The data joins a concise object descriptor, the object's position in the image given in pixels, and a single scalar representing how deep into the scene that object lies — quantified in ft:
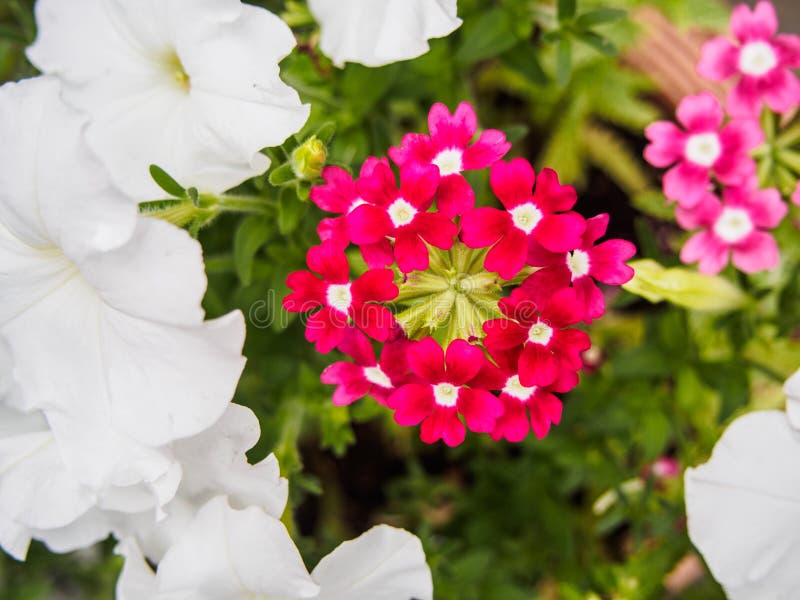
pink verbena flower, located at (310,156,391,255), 0.62
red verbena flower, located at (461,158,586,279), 0.58
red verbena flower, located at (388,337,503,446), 0.58
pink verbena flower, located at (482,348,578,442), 0.60
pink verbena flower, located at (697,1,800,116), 0.75
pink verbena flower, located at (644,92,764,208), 0.73
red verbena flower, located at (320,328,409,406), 0.61
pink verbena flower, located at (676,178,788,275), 0.73
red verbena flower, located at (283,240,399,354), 0.59
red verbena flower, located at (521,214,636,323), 0.59
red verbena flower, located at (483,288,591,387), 0.58
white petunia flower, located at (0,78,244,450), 0.57
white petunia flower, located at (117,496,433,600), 0.63
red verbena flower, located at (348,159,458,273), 0.59
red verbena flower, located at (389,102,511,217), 0.60
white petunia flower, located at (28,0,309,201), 0.62
